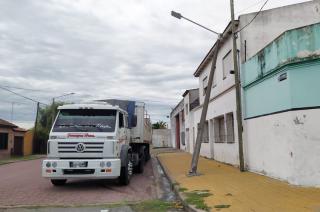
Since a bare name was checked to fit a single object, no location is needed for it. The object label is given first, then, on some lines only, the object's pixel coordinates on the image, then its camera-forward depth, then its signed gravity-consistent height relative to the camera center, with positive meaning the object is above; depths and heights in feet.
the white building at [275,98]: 21.84 +3.38
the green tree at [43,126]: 93.66 +1.87
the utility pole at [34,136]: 90.71 -2.15
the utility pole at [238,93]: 30.88 +4.53
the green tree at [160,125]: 170.19 +2.72
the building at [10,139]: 72.23 -2.72
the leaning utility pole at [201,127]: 30.42 +0.14
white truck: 24.35 -1.59
